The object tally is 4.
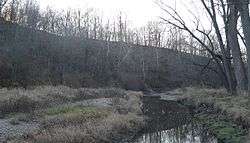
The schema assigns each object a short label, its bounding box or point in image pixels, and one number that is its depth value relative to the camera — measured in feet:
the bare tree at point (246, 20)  38.23
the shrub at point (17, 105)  47.80
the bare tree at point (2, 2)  130.19
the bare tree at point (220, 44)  58.97
